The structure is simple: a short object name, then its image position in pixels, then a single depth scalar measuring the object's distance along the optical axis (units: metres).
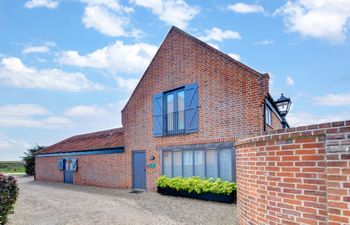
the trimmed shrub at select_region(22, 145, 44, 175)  34.67
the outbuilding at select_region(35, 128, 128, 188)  19.36
